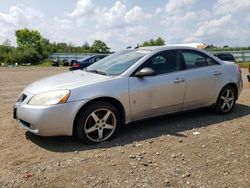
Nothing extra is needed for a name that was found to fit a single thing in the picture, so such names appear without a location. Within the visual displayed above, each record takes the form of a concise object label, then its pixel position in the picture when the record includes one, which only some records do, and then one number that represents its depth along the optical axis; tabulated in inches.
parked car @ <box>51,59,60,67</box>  1018.9
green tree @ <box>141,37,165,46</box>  1685.7
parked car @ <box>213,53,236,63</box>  547.6
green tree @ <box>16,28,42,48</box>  2025.2
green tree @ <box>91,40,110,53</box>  1937.9
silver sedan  119.7
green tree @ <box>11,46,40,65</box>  1330.5
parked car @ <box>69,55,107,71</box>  501.2
